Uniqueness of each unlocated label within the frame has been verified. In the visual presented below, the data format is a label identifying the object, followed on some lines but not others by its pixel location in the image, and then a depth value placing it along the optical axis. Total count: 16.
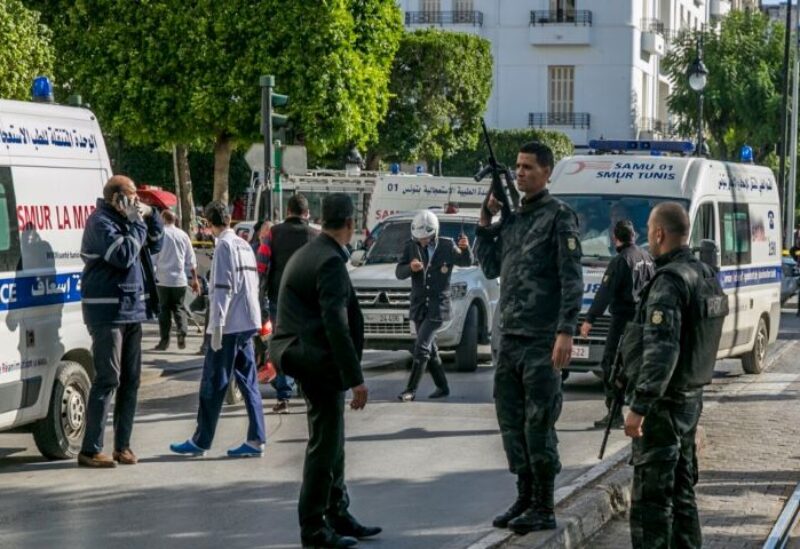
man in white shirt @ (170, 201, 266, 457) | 11.16
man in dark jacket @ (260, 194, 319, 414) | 13.23
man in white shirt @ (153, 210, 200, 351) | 19.59
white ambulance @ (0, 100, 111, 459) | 10.23
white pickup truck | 17.78
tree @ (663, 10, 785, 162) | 55.59
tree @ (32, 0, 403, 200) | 33.62
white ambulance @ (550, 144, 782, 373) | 16.12
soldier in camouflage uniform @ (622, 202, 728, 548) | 6.93
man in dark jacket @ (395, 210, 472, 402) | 14.96
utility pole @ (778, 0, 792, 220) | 42.31
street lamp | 33.59
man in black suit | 7.64
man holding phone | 10.40
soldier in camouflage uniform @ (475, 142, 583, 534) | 8.19
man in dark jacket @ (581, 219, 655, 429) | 12.80
